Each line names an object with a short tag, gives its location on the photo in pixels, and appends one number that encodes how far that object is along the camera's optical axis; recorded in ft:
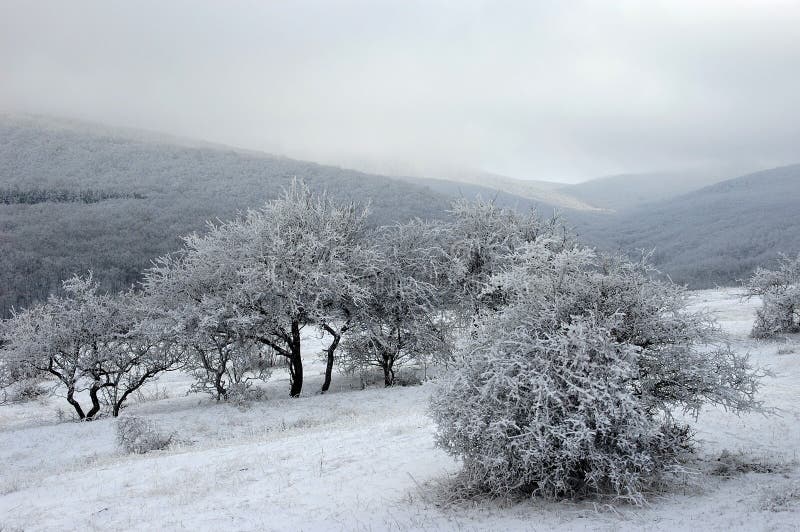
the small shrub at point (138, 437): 49.32
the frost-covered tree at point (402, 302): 74.59
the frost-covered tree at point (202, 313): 65.77
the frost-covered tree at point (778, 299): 86.99
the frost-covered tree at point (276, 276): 66.23
